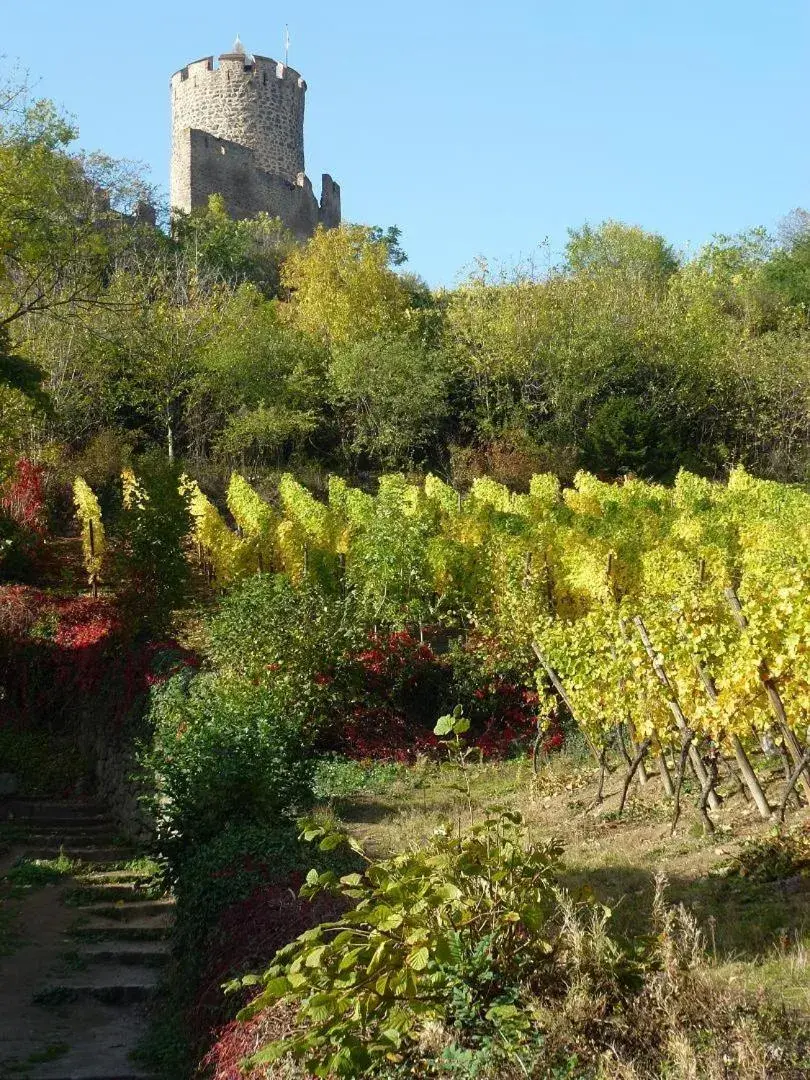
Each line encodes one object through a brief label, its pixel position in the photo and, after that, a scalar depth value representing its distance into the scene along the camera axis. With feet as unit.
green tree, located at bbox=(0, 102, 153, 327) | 55.62
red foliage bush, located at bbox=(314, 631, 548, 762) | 47.39
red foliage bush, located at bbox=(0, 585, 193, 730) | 50.31
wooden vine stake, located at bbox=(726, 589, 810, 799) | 25.57
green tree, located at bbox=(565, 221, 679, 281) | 160.27
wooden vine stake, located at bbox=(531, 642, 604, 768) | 35.40
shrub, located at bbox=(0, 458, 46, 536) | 72.28
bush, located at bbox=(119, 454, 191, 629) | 54.44
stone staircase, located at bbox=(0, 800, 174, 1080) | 22.33
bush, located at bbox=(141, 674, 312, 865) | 28.55
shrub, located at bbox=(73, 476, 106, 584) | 66.80
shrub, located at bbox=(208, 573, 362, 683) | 45.37
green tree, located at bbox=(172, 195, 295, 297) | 129.80
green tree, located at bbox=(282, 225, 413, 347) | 112.16
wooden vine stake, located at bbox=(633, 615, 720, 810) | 28.27
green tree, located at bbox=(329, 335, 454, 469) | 100.89
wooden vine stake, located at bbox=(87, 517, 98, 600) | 65.82
